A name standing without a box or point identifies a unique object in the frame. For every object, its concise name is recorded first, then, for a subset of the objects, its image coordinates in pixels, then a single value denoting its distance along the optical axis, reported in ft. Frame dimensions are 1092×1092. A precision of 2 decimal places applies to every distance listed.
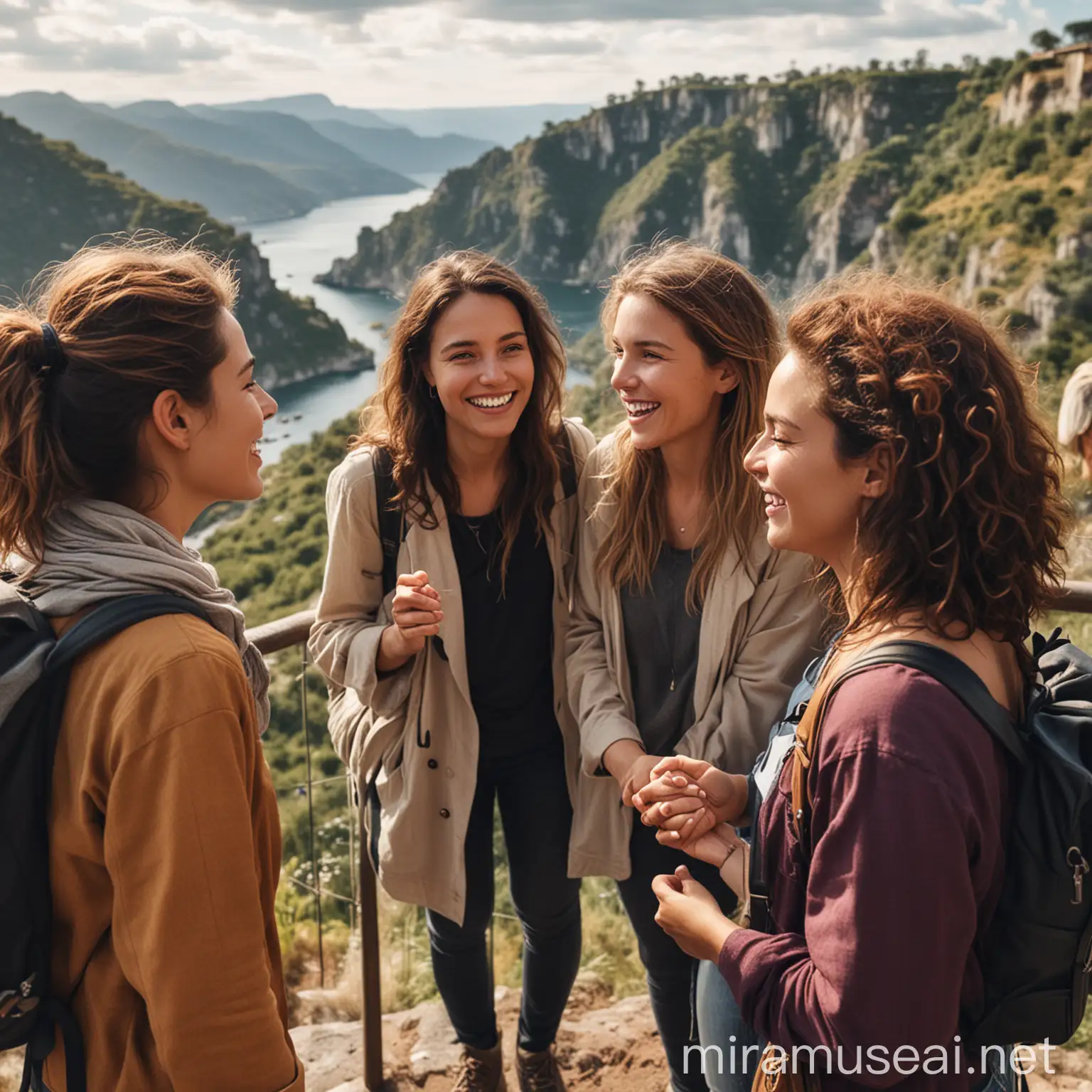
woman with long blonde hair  6.85
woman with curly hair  3.88
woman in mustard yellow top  4.08
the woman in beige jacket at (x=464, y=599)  7.36
